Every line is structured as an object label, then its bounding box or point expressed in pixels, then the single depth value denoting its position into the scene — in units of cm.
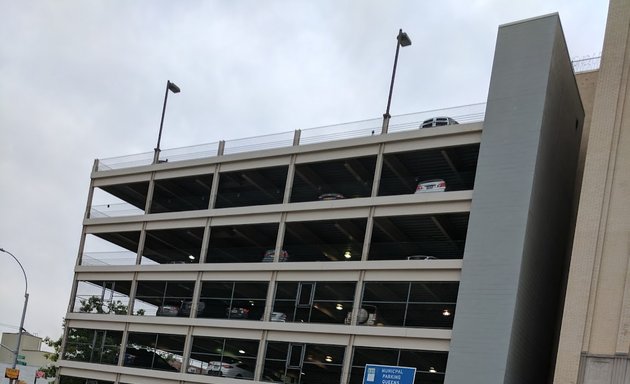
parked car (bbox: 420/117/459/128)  3595
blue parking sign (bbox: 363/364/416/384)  2984
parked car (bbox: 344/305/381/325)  3553
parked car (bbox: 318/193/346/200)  3943
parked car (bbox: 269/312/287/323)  3828
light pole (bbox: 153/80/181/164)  4881
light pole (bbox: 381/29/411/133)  3809
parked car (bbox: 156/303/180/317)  4331
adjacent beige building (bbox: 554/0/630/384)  2698
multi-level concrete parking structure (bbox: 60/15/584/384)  3164
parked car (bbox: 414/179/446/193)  3552
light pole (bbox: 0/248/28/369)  4470
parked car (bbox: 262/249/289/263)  3987
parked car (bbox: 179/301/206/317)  4206
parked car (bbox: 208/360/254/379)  3862
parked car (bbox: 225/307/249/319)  4025
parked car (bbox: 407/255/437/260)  3469
